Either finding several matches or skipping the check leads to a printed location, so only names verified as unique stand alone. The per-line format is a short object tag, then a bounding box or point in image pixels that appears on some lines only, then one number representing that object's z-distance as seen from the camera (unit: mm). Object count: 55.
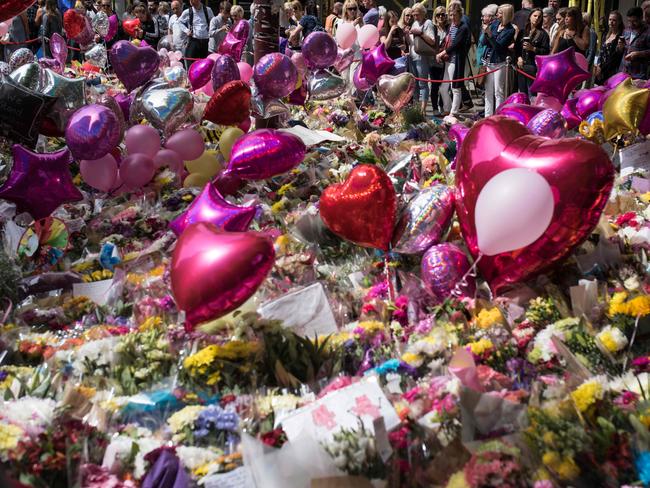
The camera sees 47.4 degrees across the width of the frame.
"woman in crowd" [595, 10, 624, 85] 7805
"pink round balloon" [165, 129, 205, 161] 5551
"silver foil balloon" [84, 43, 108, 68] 10906
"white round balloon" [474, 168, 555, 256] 2859
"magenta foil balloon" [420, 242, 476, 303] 3312
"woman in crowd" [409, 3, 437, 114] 9273
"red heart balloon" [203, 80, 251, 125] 5418
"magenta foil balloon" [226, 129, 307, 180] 4492
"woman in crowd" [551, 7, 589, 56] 7613
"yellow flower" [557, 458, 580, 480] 1902
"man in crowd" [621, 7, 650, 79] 7211
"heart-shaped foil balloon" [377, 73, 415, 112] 7152
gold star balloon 4617
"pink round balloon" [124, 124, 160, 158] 5422
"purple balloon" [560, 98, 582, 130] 5754
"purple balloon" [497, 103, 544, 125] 4766
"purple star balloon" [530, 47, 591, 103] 5926
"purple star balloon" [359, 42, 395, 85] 7902
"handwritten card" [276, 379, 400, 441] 2252
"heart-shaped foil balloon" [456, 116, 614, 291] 3029
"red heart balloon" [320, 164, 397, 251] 3451
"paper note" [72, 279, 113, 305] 3857
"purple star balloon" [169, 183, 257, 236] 3363
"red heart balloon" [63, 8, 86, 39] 10391
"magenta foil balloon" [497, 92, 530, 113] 5439
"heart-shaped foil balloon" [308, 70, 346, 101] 7574
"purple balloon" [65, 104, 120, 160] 4715
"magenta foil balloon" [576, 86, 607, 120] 5707
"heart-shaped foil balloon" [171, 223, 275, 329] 2654
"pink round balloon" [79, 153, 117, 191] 5070
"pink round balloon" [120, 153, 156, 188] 5270
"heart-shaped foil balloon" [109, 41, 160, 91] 6020
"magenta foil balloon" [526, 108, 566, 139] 4259
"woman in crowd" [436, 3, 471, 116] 8820
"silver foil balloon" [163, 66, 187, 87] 7340
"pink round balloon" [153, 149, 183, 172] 5477
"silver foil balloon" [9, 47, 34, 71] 7934
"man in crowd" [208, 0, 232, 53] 11090
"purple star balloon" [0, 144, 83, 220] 4141
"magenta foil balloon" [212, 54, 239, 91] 6198
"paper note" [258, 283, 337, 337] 3217
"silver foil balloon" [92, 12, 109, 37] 12094
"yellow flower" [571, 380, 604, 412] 2123
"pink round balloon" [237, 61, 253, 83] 7021
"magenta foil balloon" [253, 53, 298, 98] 5758
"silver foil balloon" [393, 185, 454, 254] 3516
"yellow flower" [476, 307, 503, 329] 3033
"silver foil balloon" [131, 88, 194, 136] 5547
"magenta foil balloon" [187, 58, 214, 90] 7234
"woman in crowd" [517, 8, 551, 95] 8080
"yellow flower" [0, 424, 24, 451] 2182
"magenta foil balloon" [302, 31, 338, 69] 7406
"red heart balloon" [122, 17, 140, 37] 12586
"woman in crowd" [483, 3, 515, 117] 7969
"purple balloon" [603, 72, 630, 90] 6083
